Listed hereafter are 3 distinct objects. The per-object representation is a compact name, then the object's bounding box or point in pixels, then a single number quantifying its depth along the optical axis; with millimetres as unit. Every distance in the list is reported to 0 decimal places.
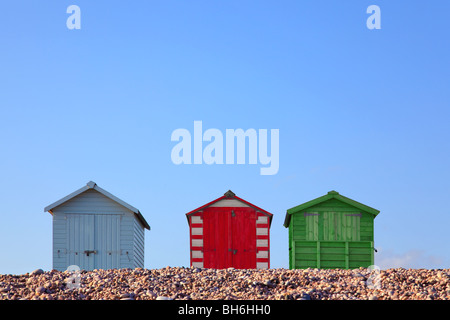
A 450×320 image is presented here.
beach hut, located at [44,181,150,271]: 21578
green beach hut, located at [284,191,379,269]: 22266
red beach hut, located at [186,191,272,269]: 21984
